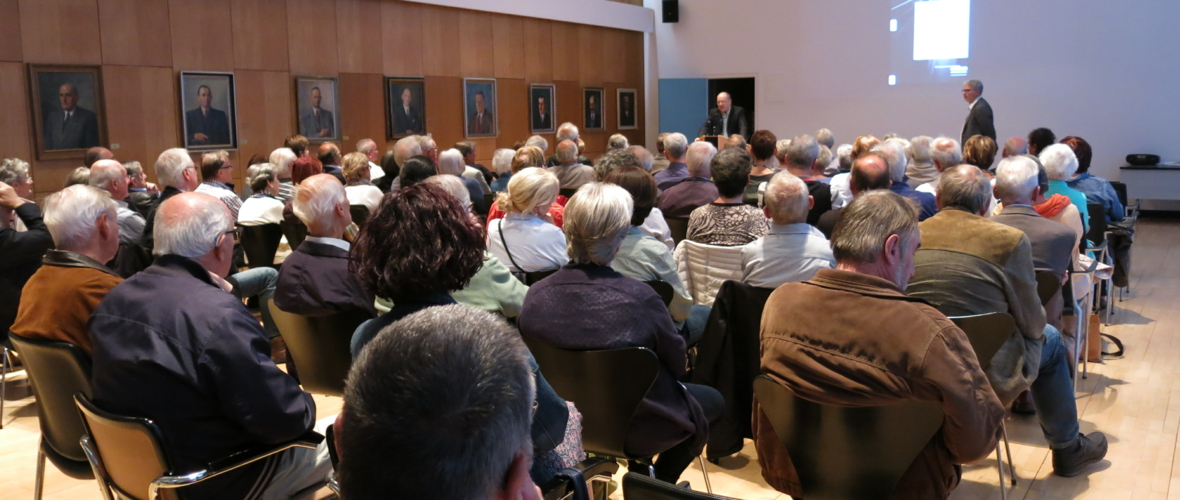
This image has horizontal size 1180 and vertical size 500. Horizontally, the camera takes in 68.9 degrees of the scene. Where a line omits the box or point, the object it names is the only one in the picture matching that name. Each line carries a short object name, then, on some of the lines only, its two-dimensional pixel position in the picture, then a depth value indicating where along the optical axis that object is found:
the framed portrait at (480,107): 13.14
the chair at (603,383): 2.66
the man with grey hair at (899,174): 5.12
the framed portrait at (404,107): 12.01
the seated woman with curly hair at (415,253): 2.20
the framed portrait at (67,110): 8.25
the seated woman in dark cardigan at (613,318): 2.74
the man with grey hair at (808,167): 5.65
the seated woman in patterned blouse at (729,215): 4.18
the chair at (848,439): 2.28
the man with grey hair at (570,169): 6.61
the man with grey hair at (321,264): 3.35
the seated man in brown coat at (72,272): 2.91
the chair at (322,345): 3.32
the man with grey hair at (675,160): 7.01
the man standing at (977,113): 9.81
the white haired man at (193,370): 2.32
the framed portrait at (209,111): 9.57
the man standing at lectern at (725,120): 12.47
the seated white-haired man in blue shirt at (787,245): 3.56
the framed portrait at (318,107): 10.84
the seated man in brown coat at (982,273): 3.29
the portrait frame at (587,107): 15.39
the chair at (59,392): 2.61
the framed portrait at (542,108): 14.34
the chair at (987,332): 3.05
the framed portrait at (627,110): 16.42
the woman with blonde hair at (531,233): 4.12
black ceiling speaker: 16.11
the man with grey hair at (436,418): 1.02
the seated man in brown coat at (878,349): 2.23
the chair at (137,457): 2.24
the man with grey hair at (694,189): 5.78
